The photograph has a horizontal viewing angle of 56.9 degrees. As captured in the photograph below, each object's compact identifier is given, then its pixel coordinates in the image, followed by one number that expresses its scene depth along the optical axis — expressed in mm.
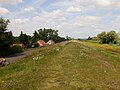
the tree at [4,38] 32949
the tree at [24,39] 62885
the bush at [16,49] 37245
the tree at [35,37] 69679
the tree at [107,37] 75618
